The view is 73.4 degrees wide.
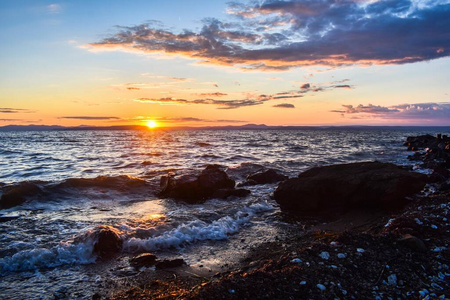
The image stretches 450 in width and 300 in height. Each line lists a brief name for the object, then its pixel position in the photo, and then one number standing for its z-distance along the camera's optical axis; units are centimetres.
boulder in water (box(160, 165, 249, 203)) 1447
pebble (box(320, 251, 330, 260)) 557
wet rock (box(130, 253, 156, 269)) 689
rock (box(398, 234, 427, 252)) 596
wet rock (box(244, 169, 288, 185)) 1789
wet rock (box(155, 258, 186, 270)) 674
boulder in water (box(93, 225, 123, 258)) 759
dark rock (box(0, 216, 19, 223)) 1037
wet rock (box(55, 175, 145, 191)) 1582
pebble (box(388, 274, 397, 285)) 491
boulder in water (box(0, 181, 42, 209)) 1253
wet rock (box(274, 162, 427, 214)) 1125
